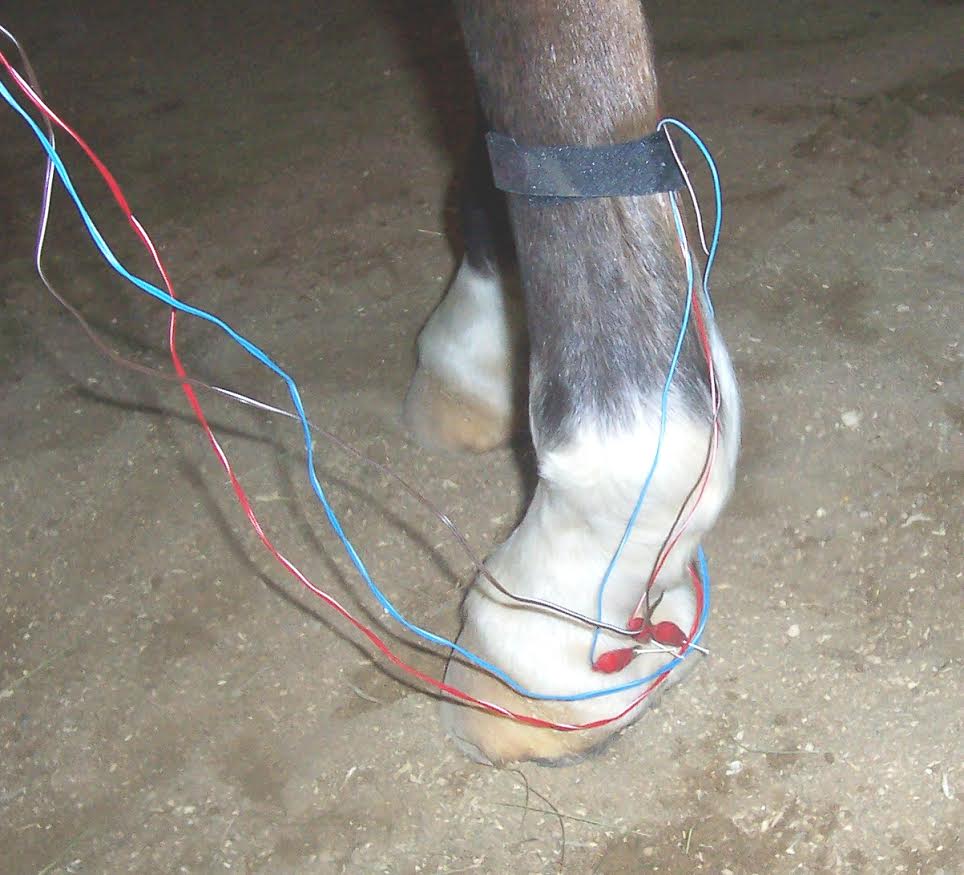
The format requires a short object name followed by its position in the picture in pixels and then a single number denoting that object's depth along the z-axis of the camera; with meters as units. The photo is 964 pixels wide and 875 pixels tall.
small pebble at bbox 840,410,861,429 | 1.26
